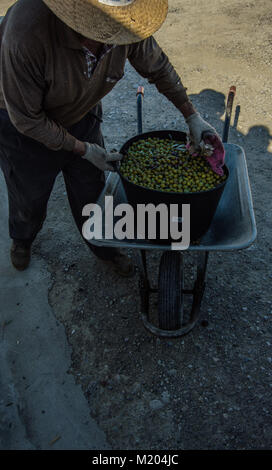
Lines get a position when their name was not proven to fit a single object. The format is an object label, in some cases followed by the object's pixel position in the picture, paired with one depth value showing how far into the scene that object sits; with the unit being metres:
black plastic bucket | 1.98
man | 1.74
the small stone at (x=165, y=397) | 2.40
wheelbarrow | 2.24
